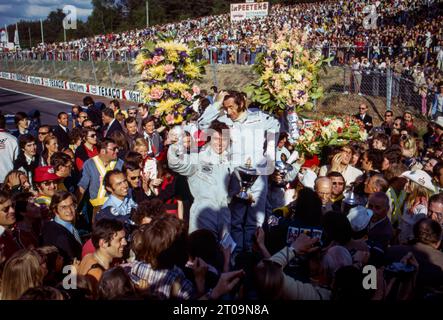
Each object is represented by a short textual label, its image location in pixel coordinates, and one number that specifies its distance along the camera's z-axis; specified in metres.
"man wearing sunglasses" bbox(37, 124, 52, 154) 7.48
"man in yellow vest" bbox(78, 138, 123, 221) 5.69
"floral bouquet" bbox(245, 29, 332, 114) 5.73
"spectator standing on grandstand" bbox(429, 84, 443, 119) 12.01
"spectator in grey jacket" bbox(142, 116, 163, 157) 7.89
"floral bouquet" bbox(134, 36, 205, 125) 5.61
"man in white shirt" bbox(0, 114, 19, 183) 6.57
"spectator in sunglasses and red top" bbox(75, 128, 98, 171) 6.87
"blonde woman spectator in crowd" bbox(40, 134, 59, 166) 6.86
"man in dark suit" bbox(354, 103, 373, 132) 10.10
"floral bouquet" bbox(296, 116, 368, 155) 6.18
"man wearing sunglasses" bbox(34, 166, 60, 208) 5.10
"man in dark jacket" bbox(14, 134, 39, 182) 6.81
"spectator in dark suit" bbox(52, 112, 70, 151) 8.38
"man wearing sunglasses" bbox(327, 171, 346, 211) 5.11
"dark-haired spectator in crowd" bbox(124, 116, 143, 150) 8.16
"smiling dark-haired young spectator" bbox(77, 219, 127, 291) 3.47
